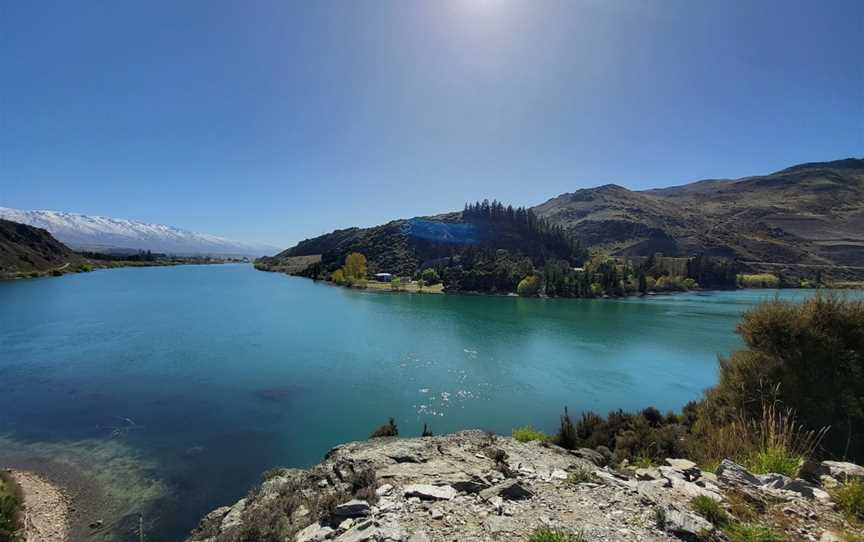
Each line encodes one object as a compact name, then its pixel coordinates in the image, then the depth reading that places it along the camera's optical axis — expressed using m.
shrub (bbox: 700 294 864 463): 8.98
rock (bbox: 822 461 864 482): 5.50
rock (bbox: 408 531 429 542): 4.75
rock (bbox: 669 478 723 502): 5.05
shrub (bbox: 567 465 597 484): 6.31
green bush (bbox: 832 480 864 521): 4.54
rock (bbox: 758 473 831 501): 4.93
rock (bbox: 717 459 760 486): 5.34
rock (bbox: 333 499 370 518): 5.84
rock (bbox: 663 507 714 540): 4.29
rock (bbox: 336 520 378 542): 4.95
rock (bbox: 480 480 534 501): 5.95
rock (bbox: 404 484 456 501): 6.04
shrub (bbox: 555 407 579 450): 14.24
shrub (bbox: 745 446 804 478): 5.66
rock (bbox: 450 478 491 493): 6.41
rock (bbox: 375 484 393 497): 6.49
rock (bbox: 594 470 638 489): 5.87
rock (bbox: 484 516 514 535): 4.94
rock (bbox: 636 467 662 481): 6.32
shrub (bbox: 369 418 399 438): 15.95
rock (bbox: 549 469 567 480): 6.62
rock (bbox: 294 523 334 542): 5.46
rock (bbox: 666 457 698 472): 6.24
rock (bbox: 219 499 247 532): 8.05
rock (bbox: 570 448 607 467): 11.25
